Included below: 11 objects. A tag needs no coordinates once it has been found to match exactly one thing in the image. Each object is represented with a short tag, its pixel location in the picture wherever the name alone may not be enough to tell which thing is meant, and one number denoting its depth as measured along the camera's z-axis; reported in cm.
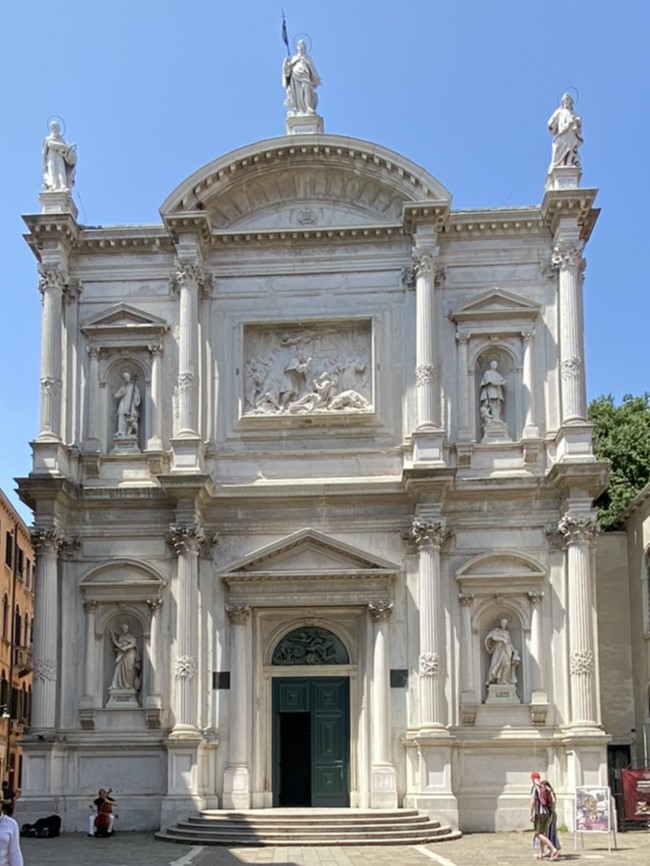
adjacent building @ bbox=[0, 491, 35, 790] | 4894
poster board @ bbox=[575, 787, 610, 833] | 2402
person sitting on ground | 2677
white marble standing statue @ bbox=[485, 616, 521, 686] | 2812
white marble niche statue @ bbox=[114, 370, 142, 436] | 3020
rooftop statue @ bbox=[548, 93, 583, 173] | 3033
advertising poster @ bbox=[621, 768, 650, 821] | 2725
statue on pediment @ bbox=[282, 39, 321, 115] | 3192
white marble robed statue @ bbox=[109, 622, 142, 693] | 2875
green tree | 4153
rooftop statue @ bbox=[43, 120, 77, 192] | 3110
